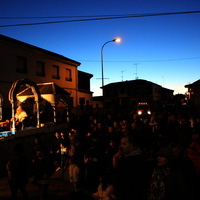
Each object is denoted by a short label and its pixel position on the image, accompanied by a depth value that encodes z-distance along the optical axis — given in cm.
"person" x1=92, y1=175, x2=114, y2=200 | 414
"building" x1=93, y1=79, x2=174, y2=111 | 4938
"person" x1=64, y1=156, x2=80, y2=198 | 543
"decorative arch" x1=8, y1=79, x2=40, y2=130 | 1062
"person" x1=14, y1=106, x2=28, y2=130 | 1155
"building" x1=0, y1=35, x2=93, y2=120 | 1611
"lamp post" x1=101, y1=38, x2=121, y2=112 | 1856
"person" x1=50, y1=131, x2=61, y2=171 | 878
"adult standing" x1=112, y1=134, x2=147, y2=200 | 268
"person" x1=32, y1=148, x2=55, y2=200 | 517
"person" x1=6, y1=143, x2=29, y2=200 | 508
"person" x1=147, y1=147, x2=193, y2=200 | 266
